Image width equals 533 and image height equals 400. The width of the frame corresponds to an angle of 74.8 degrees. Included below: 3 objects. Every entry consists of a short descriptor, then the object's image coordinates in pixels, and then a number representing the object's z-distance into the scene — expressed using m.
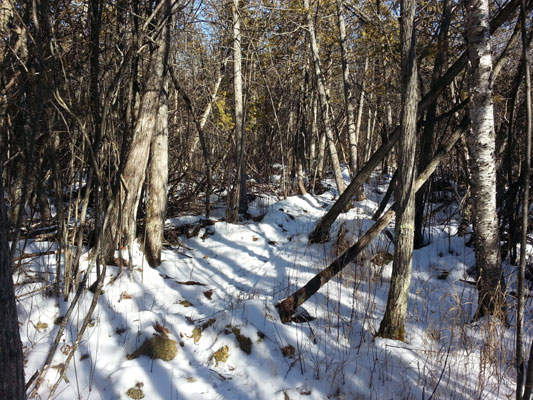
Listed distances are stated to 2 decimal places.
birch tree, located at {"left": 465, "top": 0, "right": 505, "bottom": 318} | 3.24
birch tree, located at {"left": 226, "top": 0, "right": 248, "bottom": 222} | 6.57
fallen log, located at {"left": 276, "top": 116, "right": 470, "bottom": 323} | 3.48
